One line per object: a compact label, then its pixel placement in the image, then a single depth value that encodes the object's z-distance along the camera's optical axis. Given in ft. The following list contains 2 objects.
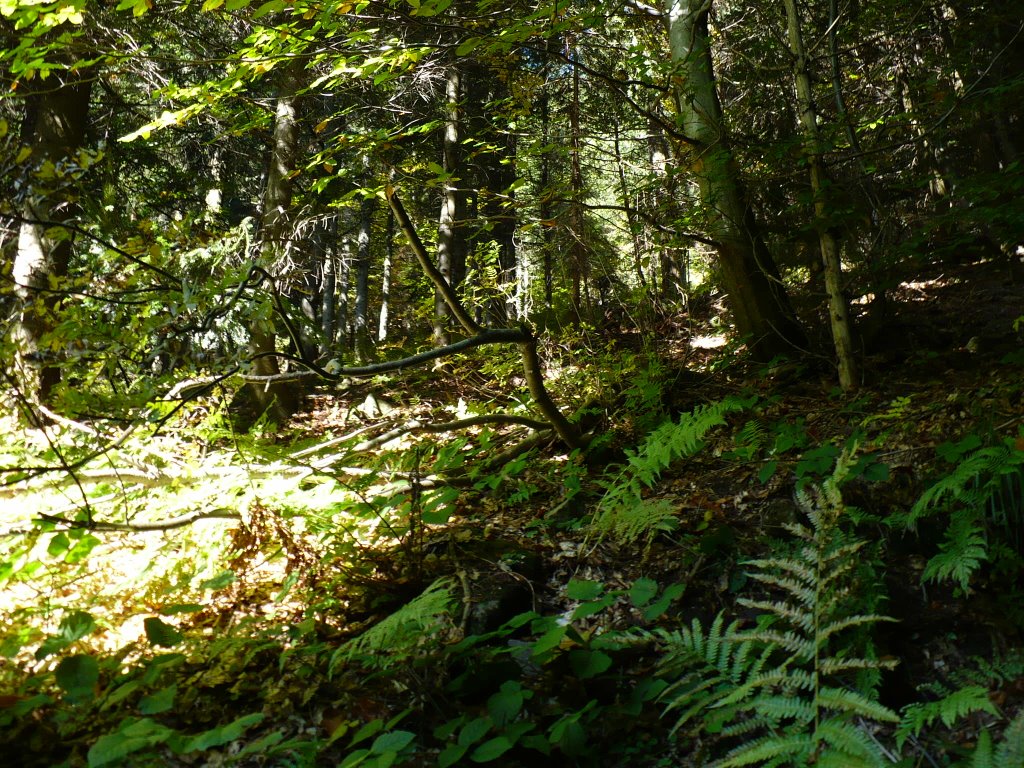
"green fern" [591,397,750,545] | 12.01
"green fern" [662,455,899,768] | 5.90
